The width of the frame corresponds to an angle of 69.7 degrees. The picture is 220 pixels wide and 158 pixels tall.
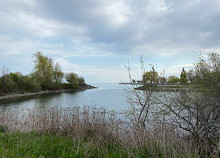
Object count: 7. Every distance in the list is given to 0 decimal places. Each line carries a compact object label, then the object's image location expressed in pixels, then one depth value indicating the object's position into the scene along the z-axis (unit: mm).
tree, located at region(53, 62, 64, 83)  63025
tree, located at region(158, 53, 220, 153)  6000
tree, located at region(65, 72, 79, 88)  75062
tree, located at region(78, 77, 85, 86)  83862
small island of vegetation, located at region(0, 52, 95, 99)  36188
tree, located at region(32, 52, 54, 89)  54656
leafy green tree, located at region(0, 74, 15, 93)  34938
